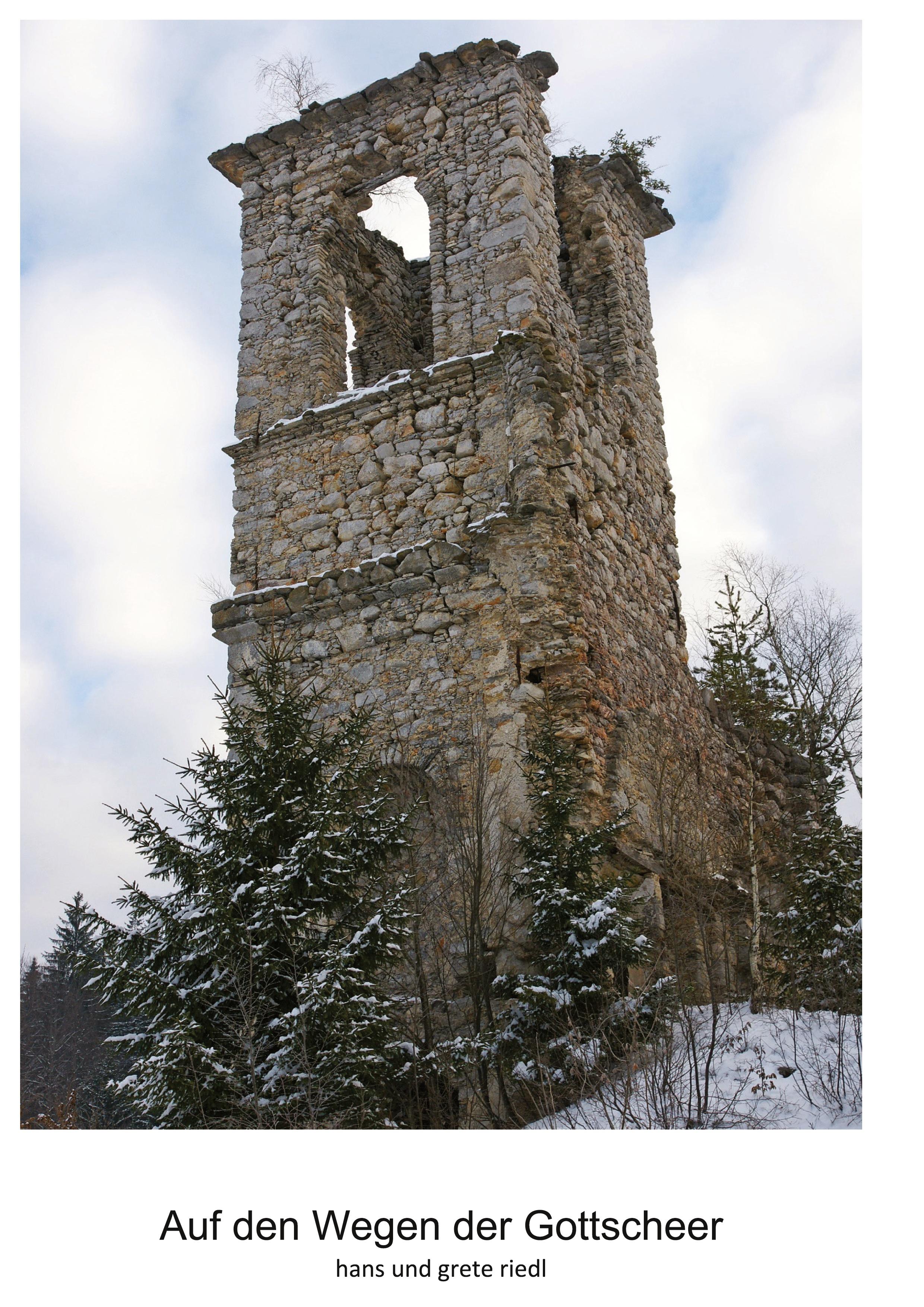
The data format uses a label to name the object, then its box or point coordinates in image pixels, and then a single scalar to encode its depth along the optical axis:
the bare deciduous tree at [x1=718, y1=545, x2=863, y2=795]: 14.41
